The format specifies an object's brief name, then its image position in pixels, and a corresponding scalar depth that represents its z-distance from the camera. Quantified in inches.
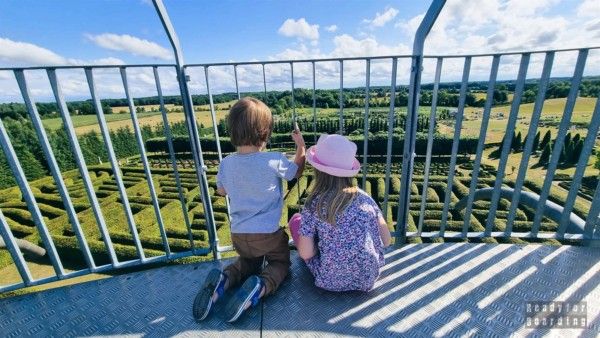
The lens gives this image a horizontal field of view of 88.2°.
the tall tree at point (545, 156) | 1186.0
